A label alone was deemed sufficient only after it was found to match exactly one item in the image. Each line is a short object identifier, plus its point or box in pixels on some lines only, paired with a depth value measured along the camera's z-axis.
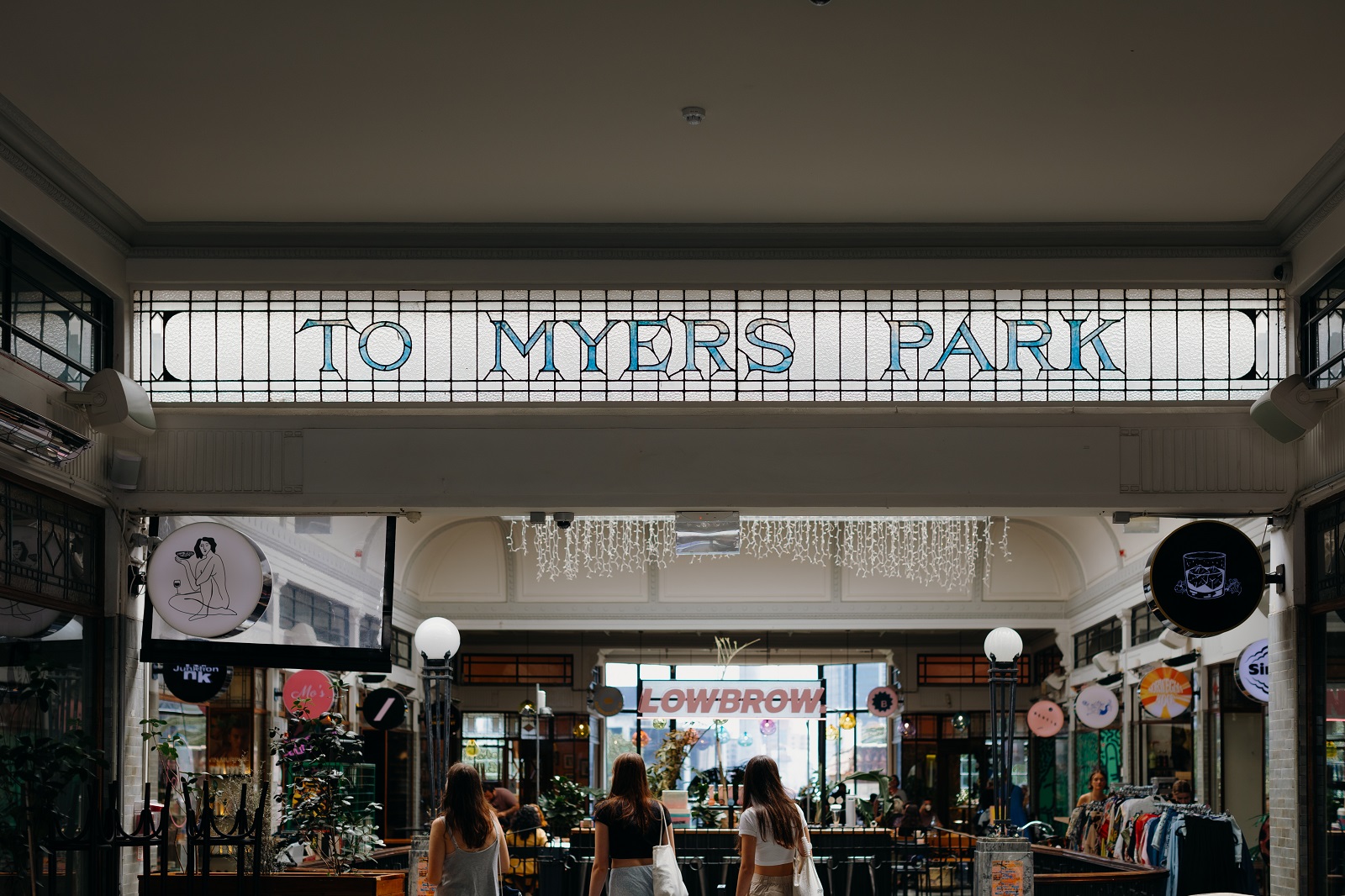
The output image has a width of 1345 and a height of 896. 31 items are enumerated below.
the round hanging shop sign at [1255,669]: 11.20
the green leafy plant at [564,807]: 13.25
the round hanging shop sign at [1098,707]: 16.27
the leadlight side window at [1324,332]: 8.41
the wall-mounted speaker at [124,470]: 8.93
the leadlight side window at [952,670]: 23.80
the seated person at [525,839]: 12.29
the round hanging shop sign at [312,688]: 12.64
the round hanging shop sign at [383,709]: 15.35
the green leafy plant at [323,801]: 9.93
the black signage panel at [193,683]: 9.89
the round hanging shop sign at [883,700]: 22.12
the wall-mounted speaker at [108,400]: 8.30
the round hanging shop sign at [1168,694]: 13.57
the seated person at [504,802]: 12.41
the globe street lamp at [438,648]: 10.51
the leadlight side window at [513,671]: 23.67
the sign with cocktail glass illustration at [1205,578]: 8.72
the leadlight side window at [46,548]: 7.72
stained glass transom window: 9.14
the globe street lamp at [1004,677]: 9.71
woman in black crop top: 7.02
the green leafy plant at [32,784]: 6.85
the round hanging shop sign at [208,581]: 8.65
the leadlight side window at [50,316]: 7.83
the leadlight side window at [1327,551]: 8.38
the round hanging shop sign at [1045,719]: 18.51
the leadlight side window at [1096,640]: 18.25
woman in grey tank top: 7.02
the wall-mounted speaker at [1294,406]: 8.20
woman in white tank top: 6.82
